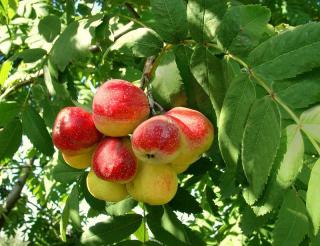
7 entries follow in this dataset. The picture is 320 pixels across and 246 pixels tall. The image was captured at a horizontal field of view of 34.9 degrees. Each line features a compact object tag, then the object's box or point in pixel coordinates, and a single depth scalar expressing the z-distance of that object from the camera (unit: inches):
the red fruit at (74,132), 10.1
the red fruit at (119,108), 9.6
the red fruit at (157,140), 9.0
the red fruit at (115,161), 9.5
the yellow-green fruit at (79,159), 10.7
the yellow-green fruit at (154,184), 9.6
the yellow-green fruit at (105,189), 10.3
